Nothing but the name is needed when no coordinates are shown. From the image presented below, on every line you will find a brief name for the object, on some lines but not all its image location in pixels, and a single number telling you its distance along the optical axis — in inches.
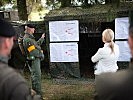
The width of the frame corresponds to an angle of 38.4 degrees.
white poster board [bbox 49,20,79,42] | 233.7
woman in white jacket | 147.4
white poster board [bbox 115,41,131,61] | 221.9
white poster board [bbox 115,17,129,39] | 223.0
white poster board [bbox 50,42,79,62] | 235.4
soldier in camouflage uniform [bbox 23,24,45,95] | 181.0
